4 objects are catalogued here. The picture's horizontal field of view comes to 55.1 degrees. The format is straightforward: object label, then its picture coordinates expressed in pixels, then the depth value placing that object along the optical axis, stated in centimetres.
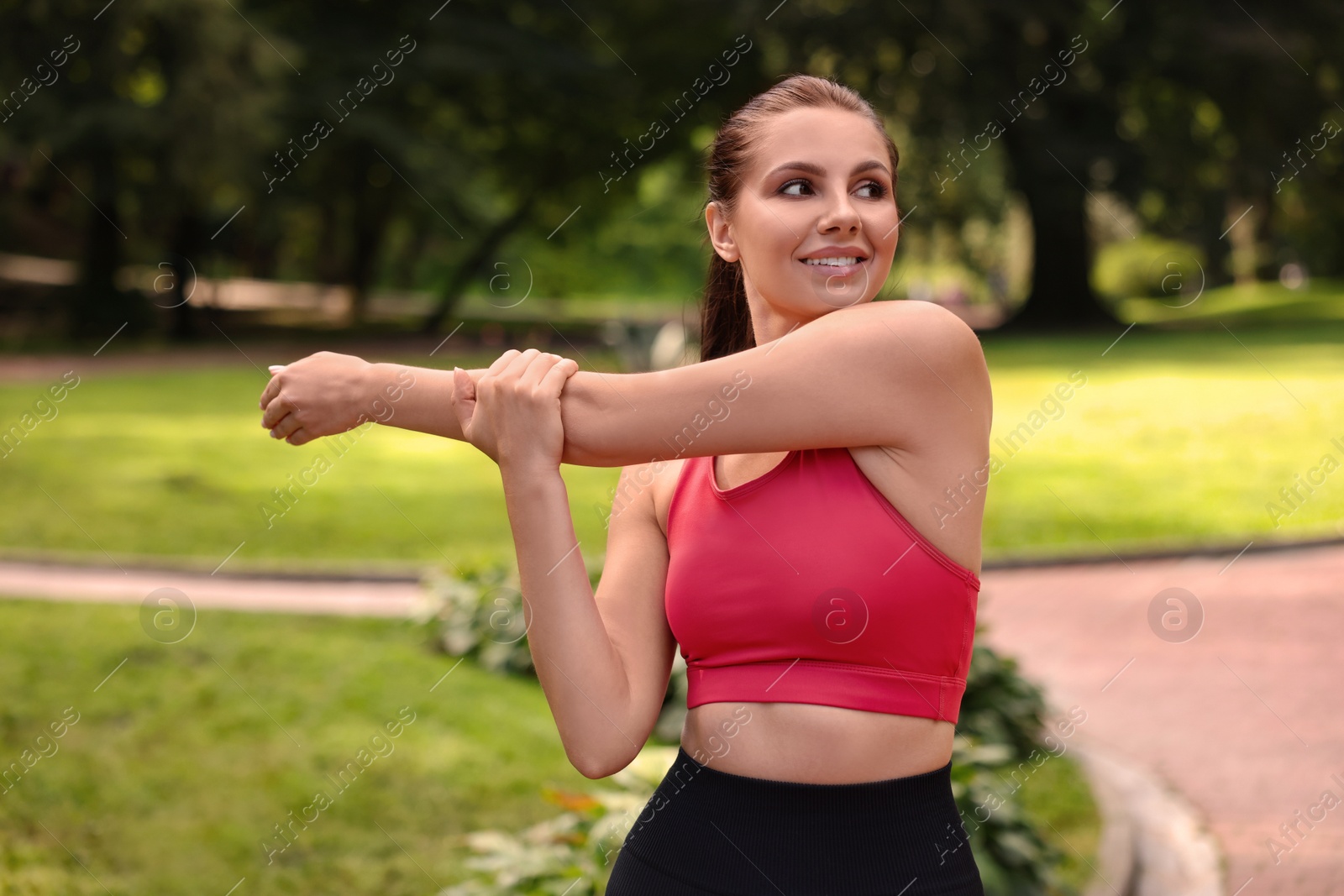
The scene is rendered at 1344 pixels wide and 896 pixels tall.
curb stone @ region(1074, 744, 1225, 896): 487
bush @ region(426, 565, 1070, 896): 400
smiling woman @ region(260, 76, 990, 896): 164
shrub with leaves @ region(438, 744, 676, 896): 392
